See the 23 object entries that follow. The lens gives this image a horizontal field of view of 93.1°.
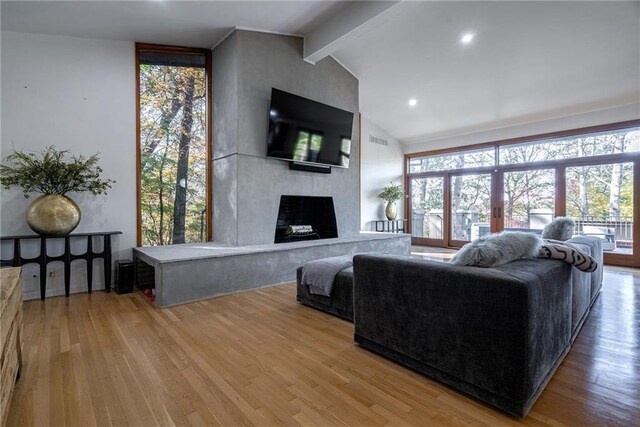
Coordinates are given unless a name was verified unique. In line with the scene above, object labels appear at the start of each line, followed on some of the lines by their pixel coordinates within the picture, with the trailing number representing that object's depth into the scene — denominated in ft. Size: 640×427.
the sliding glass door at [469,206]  22.93
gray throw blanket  9.48
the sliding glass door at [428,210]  25.59
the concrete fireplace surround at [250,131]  13.52
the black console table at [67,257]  10.55
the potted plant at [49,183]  10.23
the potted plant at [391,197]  24.32
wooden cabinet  4.56
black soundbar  15.35
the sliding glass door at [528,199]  20.04
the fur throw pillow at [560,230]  10.57
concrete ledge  10.49
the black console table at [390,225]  25.07
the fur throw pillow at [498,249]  5.59
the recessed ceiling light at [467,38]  14.10
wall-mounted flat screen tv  14.14
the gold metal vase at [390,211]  24.64
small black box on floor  11.93
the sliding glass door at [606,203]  17.38
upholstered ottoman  9.07
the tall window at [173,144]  13.66
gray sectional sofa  4.81
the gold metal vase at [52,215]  10.23
